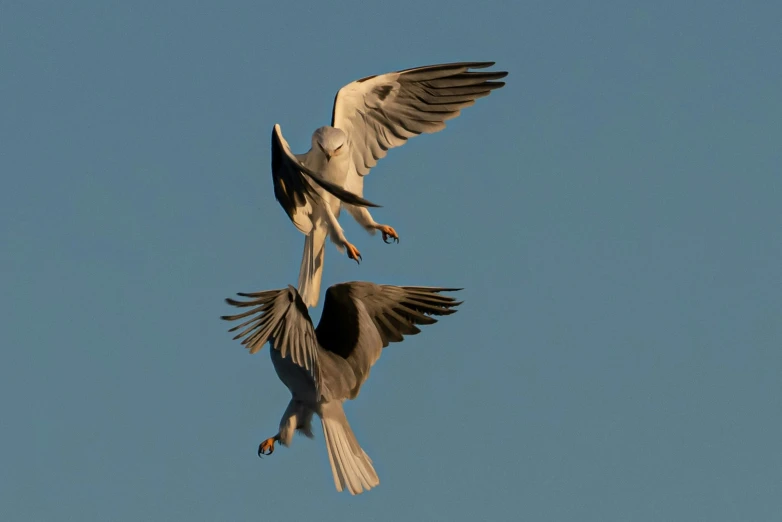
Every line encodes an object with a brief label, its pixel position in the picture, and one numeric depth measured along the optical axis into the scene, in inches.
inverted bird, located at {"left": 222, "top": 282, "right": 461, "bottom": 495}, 813.9
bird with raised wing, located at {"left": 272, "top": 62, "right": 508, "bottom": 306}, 835.4
